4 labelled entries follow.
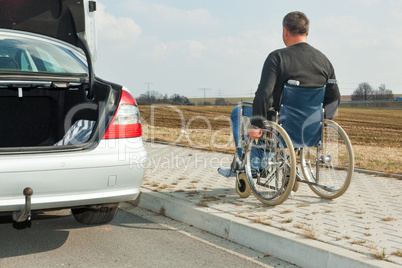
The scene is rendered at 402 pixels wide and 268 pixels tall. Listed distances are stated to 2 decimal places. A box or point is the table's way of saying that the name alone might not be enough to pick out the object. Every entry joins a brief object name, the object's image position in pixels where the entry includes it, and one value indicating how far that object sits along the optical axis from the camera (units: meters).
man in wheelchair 5.00
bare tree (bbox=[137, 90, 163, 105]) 60.45
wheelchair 5.00
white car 3.54
